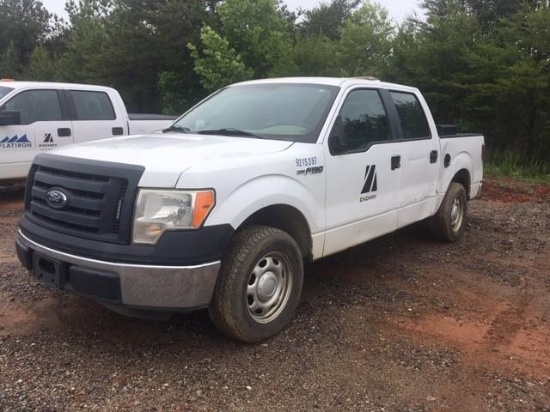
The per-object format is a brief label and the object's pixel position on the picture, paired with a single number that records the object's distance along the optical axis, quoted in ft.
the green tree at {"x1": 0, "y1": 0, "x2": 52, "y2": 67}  135.44
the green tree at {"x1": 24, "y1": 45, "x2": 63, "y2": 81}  97.98
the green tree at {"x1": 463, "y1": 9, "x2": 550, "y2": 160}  41.14
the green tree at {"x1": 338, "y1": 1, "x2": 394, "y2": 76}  53.36
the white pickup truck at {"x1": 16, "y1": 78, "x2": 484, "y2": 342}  10.69
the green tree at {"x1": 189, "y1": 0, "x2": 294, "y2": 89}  57.98
